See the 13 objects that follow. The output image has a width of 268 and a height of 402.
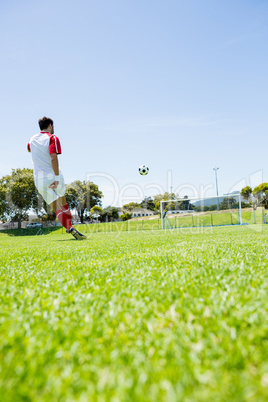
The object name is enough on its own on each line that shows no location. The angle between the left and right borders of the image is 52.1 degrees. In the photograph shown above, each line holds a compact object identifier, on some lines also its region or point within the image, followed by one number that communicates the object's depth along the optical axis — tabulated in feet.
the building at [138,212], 237.70
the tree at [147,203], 254.06
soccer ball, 59.67
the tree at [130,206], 238.89
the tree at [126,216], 178.91
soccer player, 18.95
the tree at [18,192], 106.11
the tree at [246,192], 169.07
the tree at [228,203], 77.05
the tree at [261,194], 153.28
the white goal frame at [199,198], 71.74
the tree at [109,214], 196.24
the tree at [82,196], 166.81
